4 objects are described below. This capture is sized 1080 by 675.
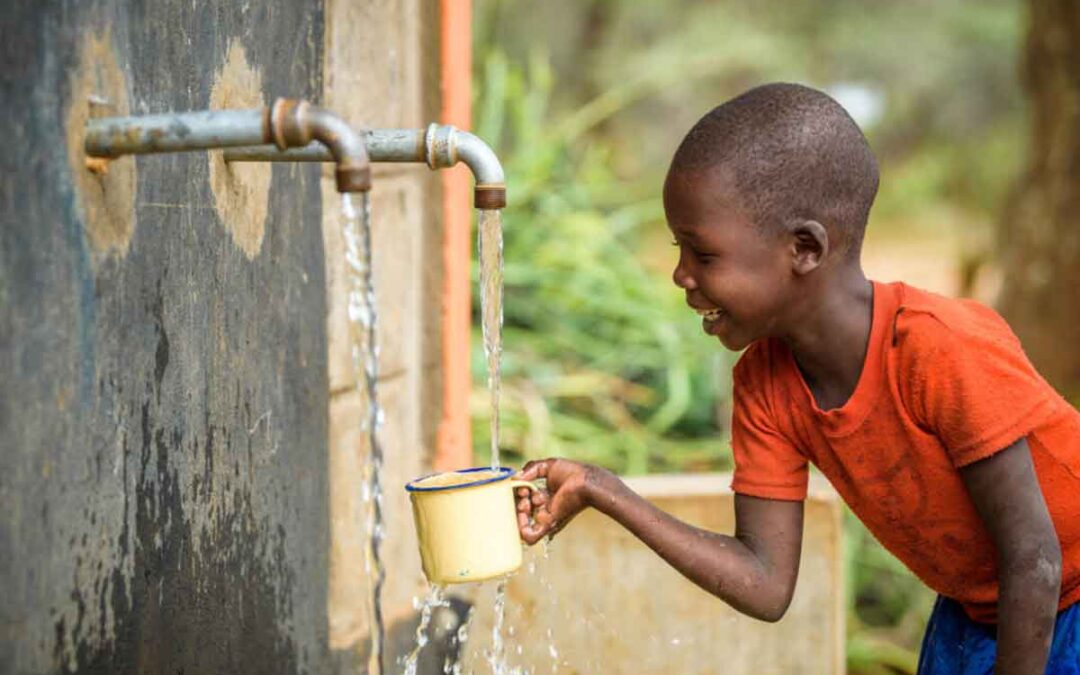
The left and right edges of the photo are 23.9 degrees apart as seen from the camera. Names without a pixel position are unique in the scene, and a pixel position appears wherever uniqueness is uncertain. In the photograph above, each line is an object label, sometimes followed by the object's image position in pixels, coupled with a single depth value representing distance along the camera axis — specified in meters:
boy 1.85
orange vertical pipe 2.45
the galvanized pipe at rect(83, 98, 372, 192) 1.60
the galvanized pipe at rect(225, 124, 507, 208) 1.76
